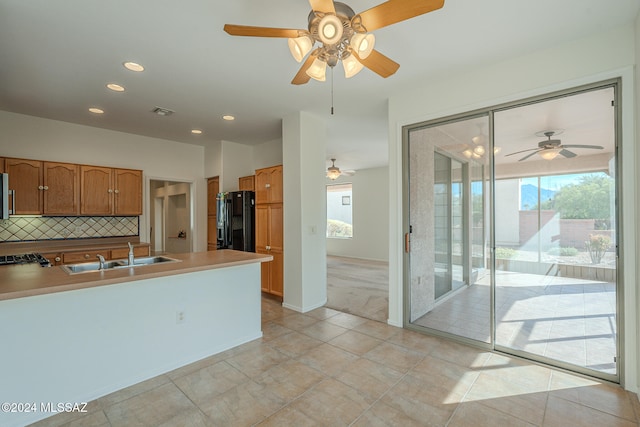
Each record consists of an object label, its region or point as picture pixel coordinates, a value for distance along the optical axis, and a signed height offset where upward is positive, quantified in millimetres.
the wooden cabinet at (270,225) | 4602 -187
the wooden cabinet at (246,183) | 5361 +574
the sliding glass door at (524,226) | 2467 -143
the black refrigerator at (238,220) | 5070 -108
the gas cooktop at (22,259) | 3084 -482
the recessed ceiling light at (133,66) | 2771 +1426
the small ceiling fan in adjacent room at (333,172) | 7025 +994
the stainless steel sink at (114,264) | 2697 -497
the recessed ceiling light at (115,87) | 3188 +1418
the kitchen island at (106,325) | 1952 -901
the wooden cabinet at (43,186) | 3885 +401
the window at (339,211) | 9617 +76
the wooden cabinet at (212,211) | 5824 +62
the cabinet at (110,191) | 4434 +377
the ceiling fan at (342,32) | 1574 +1081
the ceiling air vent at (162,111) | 3924 +1409
